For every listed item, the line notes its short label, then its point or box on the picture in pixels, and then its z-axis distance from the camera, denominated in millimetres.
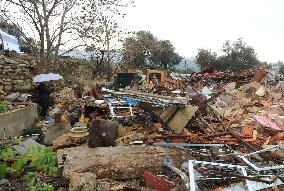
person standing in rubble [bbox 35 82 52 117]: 11344
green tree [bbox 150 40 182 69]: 33588
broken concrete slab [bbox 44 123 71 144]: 8435
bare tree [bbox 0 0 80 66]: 14531
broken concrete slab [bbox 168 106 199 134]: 7395
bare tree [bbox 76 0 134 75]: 19725
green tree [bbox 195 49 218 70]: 33719
